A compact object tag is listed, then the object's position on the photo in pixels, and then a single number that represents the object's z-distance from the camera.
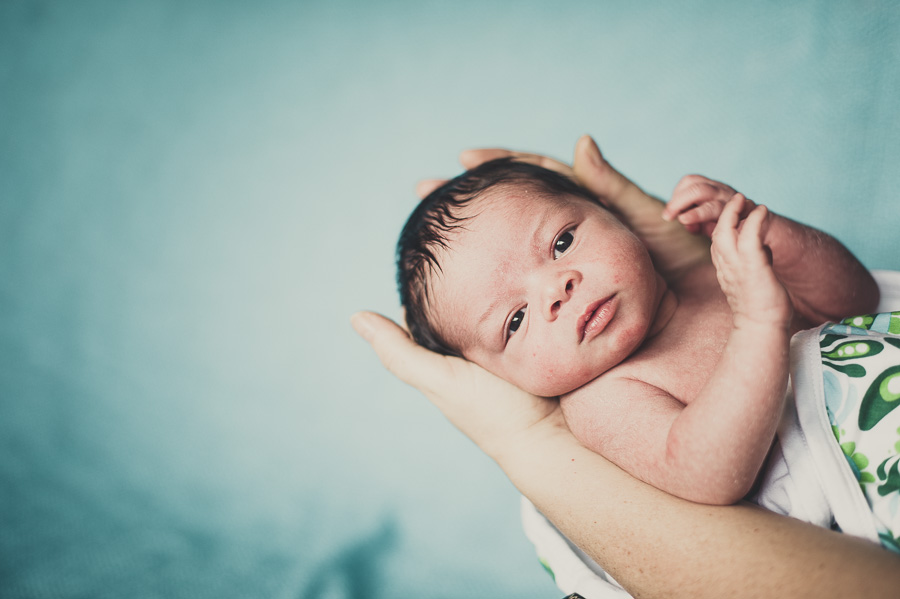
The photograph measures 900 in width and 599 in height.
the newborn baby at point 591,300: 0.41
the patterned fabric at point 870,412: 0.36
